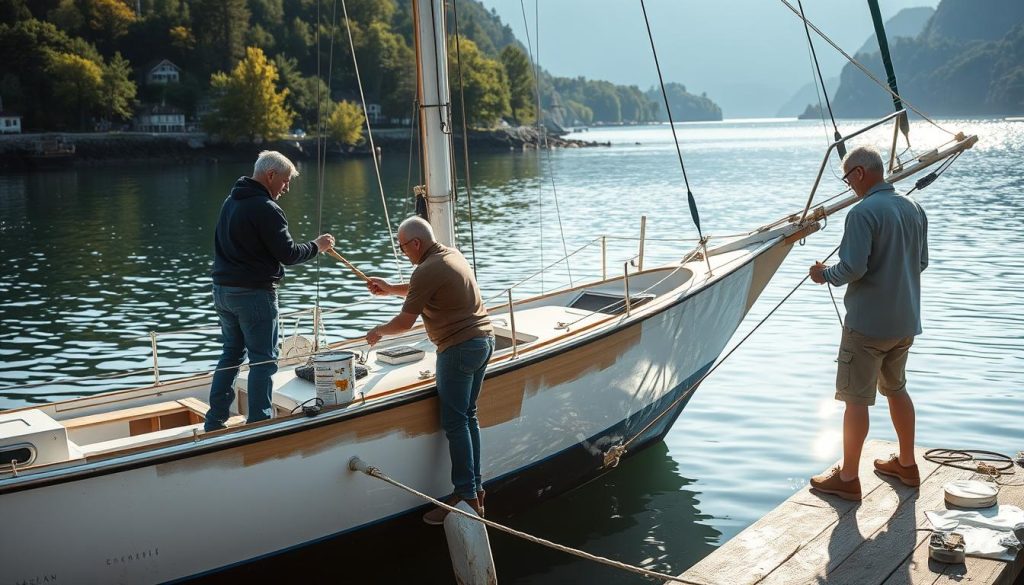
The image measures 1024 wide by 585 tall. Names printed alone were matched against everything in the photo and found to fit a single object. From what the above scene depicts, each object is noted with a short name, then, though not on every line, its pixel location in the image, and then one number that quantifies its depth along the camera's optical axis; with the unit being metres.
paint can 6.10
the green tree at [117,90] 94.44
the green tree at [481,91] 109.75
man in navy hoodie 6.32
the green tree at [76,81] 92.12
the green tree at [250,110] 91.44
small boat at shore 72.81
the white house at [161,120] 99.69
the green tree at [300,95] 107.56
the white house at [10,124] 87.31
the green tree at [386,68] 114.88
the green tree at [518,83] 132.38
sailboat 5.39
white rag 5.29
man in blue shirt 5.68
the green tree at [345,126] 95.62
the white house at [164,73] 109.59
